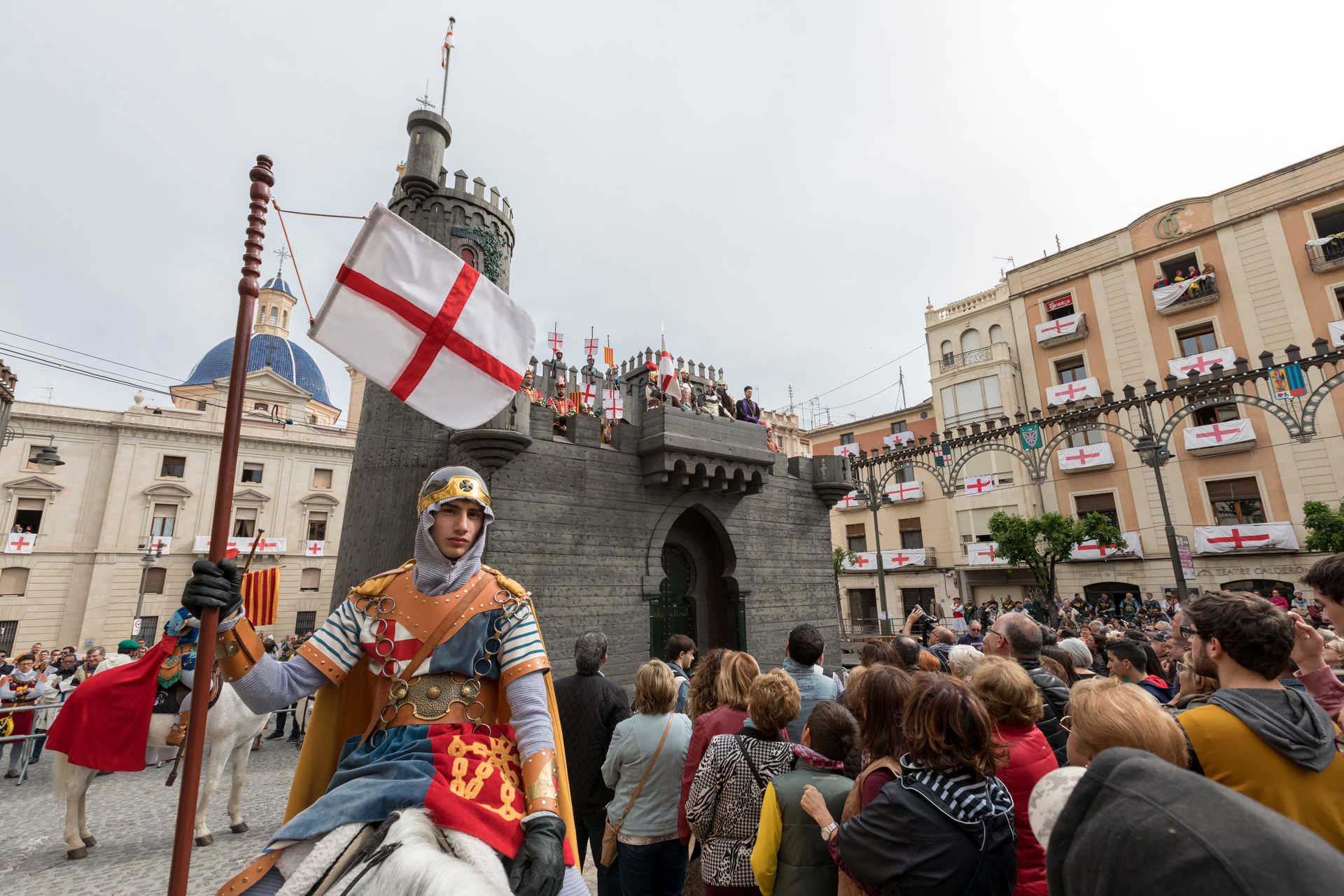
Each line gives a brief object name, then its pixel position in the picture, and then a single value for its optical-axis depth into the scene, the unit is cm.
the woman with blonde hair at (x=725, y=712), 360
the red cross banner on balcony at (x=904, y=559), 3058
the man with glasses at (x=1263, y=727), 213
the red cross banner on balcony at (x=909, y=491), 3139
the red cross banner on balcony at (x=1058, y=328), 2703
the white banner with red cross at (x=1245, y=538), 2108
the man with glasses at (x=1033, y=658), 373
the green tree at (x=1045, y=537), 2297
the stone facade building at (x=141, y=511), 2647
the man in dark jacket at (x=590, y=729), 428
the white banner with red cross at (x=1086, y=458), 2502
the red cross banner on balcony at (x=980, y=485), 2797
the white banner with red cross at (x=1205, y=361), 2306
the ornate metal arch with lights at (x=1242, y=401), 1281
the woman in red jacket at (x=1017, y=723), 281
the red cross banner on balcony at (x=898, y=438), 3322
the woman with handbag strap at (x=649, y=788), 376
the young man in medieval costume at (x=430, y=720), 187
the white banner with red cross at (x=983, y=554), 2758
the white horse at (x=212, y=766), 573
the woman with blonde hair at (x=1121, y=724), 201
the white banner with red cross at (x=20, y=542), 2598
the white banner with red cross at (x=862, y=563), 3250
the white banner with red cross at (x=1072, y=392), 2609
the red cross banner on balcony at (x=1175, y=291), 2398
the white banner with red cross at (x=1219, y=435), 2200
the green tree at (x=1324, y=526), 1872
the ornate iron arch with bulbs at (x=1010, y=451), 1617
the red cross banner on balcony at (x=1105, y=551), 2370
